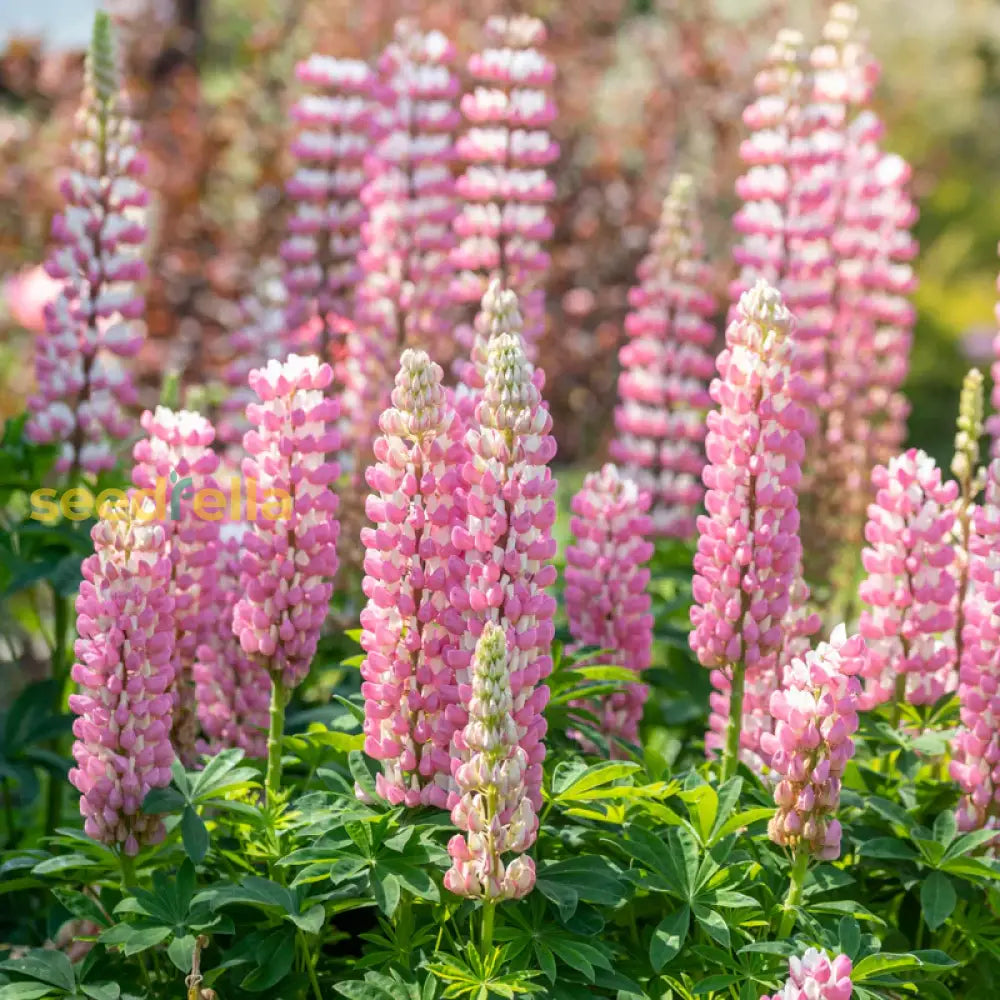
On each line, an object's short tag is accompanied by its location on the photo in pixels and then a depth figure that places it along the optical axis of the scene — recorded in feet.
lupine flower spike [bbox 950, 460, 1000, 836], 8.66
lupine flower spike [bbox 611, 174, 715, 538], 14.56
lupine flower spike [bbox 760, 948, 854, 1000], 6.72
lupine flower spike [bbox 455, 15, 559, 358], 13.69
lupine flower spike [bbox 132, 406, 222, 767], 9.05
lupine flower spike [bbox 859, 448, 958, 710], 9.14
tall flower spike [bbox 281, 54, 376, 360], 14.92
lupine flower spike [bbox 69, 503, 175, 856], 8.01
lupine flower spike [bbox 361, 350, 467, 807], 7.66
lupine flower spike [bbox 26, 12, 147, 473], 12.01
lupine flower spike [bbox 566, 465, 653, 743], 9.80
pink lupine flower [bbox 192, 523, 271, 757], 9.48
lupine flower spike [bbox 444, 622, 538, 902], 6.96
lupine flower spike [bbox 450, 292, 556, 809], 7.39
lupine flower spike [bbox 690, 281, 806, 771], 8.24
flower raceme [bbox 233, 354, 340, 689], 8.37
